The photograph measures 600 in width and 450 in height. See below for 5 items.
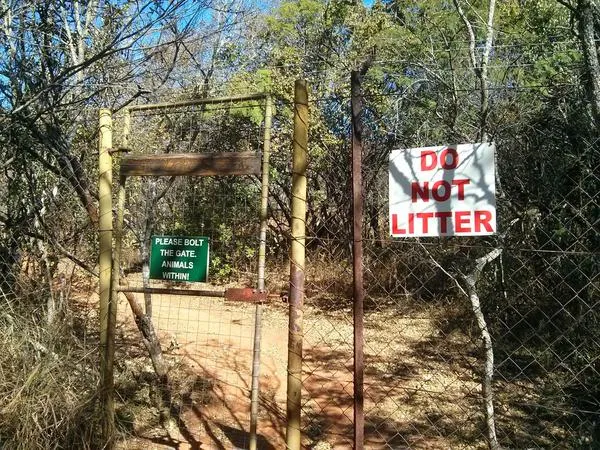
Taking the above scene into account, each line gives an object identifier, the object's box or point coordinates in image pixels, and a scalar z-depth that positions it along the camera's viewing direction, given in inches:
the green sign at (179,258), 129.0
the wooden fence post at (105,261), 139.6
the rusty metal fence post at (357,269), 107.5
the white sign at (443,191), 101.1
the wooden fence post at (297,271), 114.4
